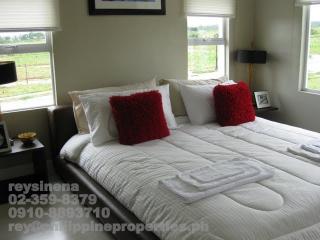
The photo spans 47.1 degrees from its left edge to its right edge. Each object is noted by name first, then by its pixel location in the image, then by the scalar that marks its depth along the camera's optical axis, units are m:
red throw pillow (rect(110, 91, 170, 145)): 3.00
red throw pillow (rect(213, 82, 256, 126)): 3.47
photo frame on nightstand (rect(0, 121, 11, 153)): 3.00
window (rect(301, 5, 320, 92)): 3.98
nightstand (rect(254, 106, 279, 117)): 4.33
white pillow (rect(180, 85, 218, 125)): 3.56
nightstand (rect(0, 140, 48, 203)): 3.06
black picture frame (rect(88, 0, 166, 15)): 3.54
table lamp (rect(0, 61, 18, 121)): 2.84
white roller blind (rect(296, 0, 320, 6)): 3.80
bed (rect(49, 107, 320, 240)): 1.82
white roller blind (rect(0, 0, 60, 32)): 3.12
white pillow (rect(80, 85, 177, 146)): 3.07
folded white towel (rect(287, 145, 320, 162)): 2.49
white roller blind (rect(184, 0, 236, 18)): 4.06
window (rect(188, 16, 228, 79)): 4.30
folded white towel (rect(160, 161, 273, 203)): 1.99
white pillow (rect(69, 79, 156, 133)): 3.34
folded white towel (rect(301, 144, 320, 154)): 2.58
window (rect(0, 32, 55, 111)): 3.29
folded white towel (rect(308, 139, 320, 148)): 2.68
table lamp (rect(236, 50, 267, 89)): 4.32
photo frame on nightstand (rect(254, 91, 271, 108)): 4.41
